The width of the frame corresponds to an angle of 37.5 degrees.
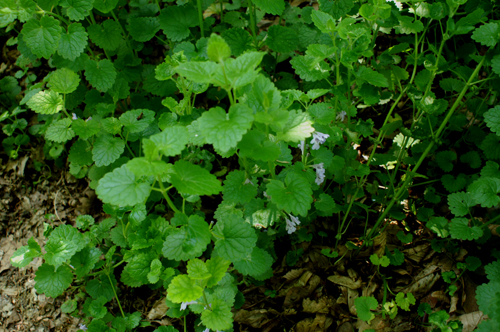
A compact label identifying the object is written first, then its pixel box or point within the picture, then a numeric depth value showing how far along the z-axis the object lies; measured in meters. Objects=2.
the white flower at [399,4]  0.65
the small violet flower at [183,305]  0.56
